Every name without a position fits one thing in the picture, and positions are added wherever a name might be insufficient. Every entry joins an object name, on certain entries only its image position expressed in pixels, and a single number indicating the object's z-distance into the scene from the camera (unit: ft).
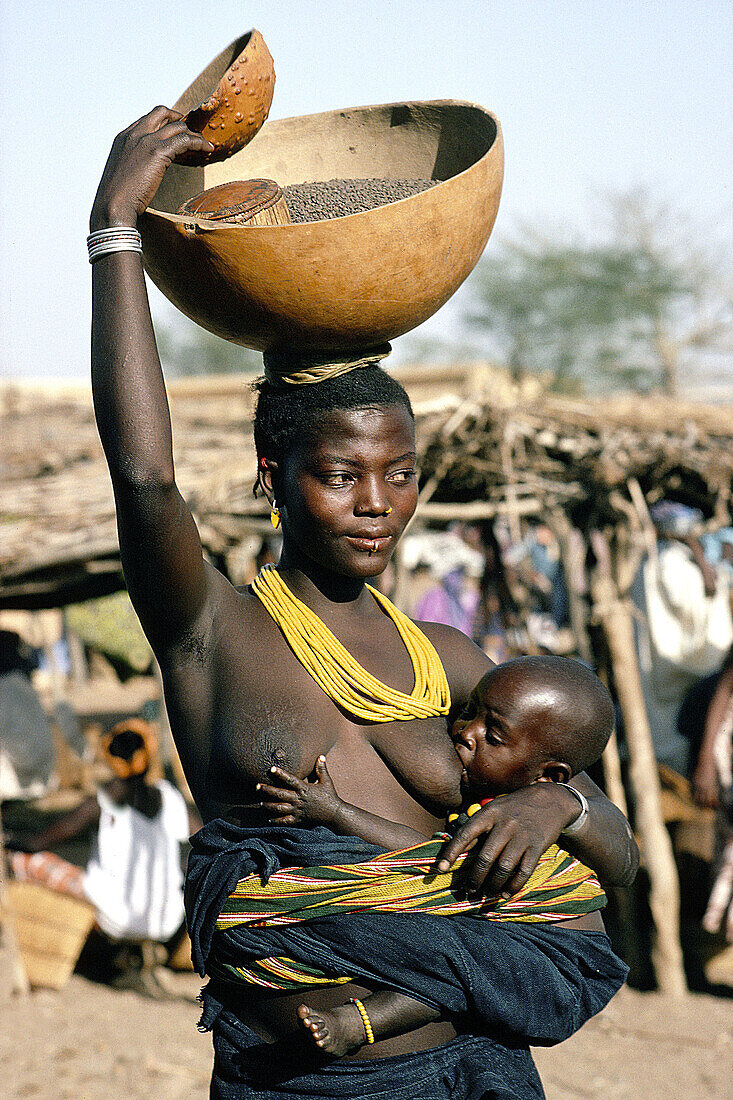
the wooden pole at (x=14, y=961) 18.90
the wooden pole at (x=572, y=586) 20.59
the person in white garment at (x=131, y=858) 19.21
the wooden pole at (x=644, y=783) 18.83
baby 5.36
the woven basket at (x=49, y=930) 19.29
